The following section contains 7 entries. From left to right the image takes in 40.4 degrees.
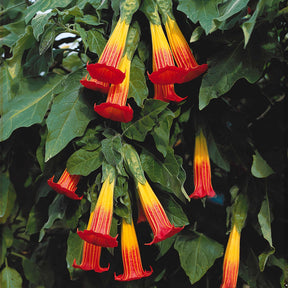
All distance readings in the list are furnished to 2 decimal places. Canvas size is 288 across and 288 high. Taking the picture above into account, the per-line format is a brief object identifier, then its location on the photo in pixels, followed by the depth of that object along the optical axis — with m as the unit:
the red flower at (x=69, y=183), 0.84
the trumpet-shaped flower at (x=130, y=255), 0.83
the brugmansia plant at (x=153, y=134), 0.81
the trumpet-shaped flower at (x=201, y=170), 0.92
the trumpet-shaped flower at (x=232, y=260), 0.90
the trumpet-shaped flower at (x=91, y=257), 0.85
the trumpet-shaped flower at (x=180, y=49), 0.83
